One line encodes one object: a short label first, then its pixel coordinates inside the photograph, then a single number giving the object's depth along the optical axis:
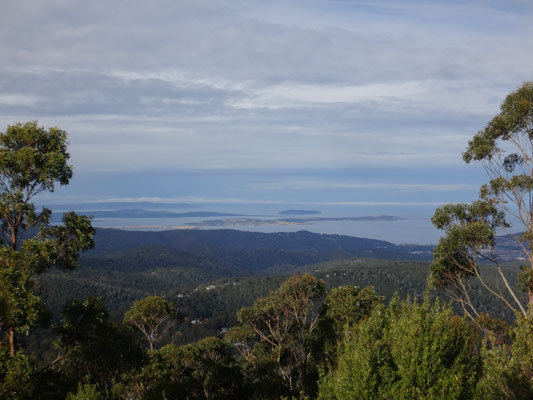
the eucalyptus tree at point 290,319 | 21.91
